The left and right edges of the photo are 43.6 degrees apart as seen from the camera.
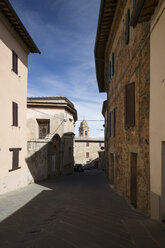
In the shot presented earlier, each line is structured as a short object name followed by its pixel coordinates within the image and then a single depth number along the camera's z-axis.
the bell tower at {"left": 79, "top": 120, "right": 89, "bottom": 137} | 60.34
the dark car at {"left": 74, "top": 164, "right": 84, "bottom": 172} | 31.44
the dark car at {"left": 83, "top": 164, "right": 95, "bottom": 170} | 42.31
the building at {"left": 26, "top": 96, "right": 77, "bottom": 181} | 18.83
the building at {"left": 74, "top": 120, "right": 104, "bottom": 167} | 45.06
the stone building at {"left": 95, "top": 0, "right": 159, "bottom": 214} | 6.08
